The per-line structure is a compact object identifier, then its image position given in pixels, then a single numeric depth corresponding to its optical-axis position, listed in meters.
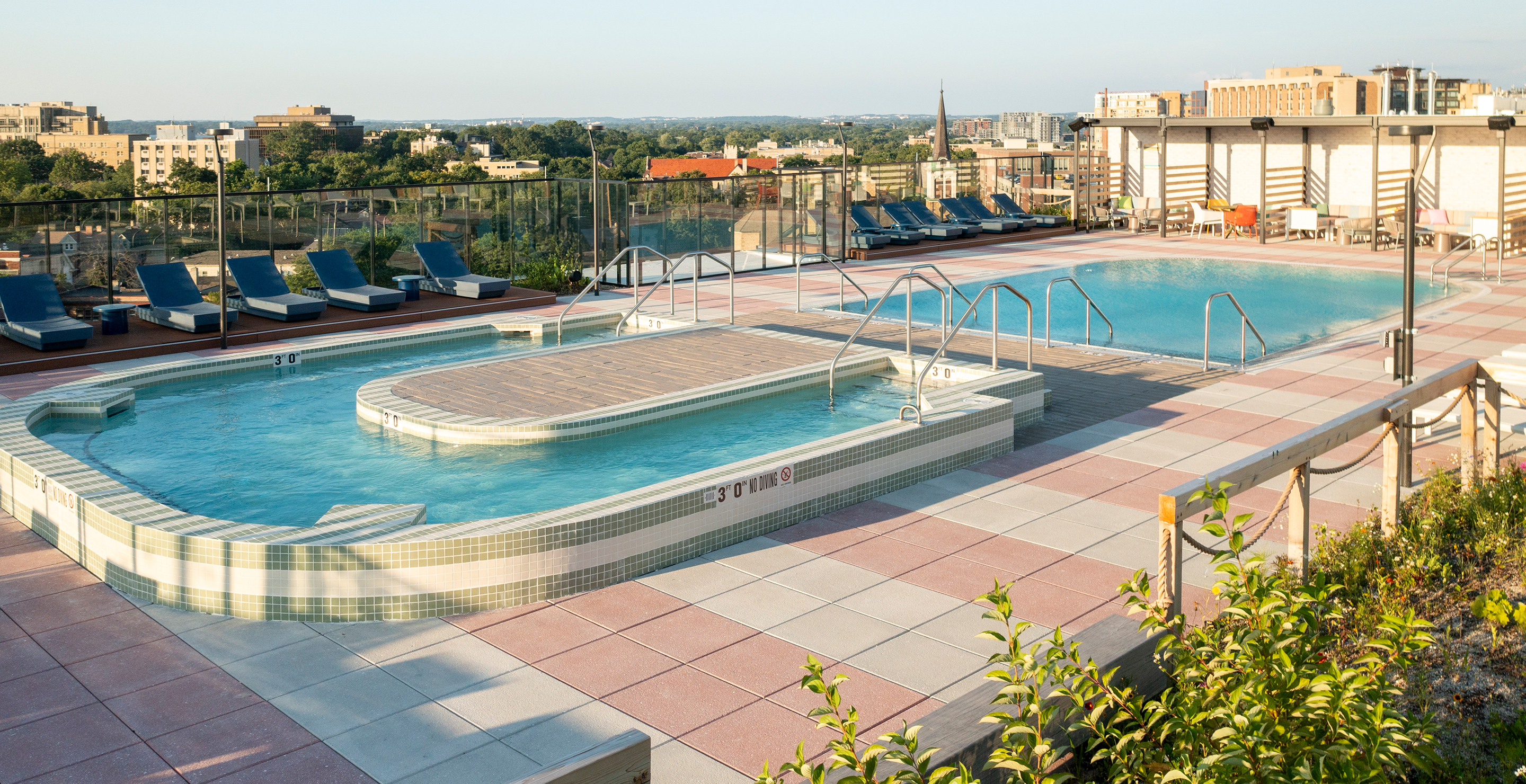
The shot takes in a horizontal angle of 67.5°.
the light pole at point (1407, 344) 6.95
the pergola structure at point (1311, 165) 20.81
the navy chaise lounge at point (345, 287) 13.92
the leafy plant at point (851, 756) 2.47
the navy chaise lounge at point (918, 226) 22.19
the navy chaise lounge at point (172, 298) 12.60
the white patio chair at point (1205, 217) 23.14
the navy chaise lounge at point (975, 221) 23.41
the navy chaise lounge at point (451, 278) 14.95
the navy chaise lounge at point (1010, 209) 24.75
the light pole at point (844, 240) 19.83
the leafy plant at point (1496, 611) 4.36
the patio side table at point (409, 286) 14.89
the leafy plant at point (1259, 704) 2.73
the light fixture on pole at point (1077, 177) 24.91
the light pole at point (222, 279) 11.59
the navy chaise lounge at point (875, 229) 21.05
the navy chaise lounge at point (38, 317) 11.54
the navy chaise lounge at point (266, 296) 13.06
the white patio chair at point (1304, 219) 22.00
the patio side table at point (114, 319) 12.27
